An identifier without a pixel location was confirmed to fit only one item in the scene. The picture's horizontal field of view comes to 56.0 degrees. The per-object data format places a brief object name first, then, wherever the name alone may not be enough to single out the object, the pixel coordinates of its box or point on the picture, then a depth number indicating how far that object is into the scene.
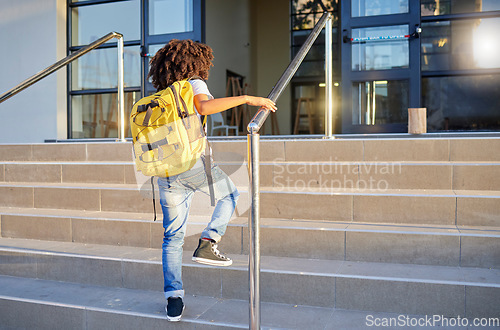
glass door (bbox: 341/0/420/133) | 5.53
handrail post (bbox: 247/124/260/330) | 2.01
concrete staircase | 2.50
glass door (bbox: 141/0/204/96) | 6.43
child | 2.32
